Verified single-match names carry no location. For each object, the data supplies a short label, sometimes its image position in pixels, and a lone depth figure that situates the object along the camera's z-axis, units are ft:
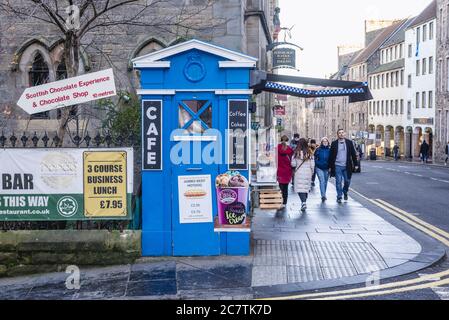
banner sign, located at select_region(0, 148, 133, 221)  31.04
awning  31.68
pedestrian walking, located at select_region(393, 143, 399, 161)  209.65
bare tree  52.47
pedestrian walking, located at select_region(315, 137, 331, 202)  55.11
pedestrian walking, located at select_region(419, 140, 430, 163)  181.37
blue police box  31.09
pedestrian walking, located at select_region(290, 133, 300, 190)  83.89
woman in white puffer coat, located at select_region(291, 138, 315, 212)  50.06
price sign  31.04
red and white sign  30.91
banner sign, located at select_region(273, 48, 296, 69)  88.79
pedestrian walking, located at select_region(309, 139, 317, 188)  62.58
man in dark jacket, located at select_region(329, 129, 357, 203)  54.34
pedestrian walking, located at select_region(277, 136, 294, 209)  51.13
